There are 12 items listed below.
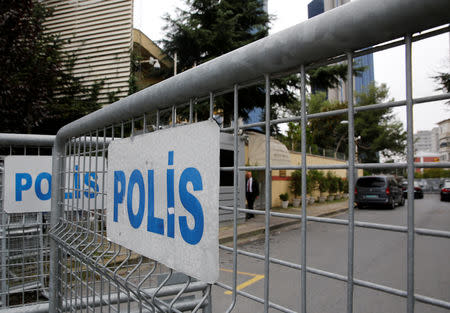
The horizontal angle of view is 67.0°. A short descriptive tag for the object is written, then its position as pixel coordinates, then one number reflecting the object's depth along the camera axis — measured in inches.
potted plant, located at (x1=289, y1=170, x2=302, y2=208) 556.7
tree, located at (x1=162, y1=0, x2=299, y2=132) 463.4
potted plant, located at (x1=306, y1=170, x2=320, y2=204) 610.3
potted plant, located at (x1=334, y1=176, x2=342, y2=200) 747.4
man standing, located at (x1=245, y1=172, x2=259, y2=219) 452.5
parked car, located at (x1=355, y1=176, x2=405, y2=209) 534.0
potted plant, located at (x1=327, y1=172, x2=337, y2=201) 747.9
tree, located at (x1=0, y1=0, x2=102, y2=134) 291.1
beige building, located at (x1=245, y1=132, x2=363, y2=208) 595.5
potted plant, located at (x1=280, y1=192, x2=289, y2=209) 585.3
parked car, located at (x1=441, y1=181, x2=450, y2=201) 840.3
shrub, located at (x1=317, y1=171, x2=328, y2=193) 712.1
